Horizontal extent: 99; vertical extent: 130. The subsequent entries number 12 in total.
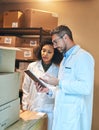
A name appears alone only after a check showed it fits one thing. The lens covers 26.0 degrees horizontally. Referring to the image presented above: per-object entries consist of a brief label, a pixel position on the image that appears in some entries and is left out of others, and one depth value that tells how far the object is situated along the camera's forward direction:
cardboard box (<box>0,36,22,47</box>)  3.04
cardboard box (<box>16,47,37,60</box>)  3.01
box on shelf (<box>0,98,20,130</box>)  1.38
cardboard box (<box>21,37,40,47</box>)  3.17
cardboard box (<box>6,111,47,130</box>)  1.51
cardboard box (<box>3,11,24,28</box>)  3.07
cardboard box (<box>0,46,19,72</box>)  1.59
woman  2.42
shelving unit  3.04
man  1.76
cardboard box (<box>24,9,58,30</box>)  3.04
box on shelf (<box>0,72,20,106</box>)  1.40
